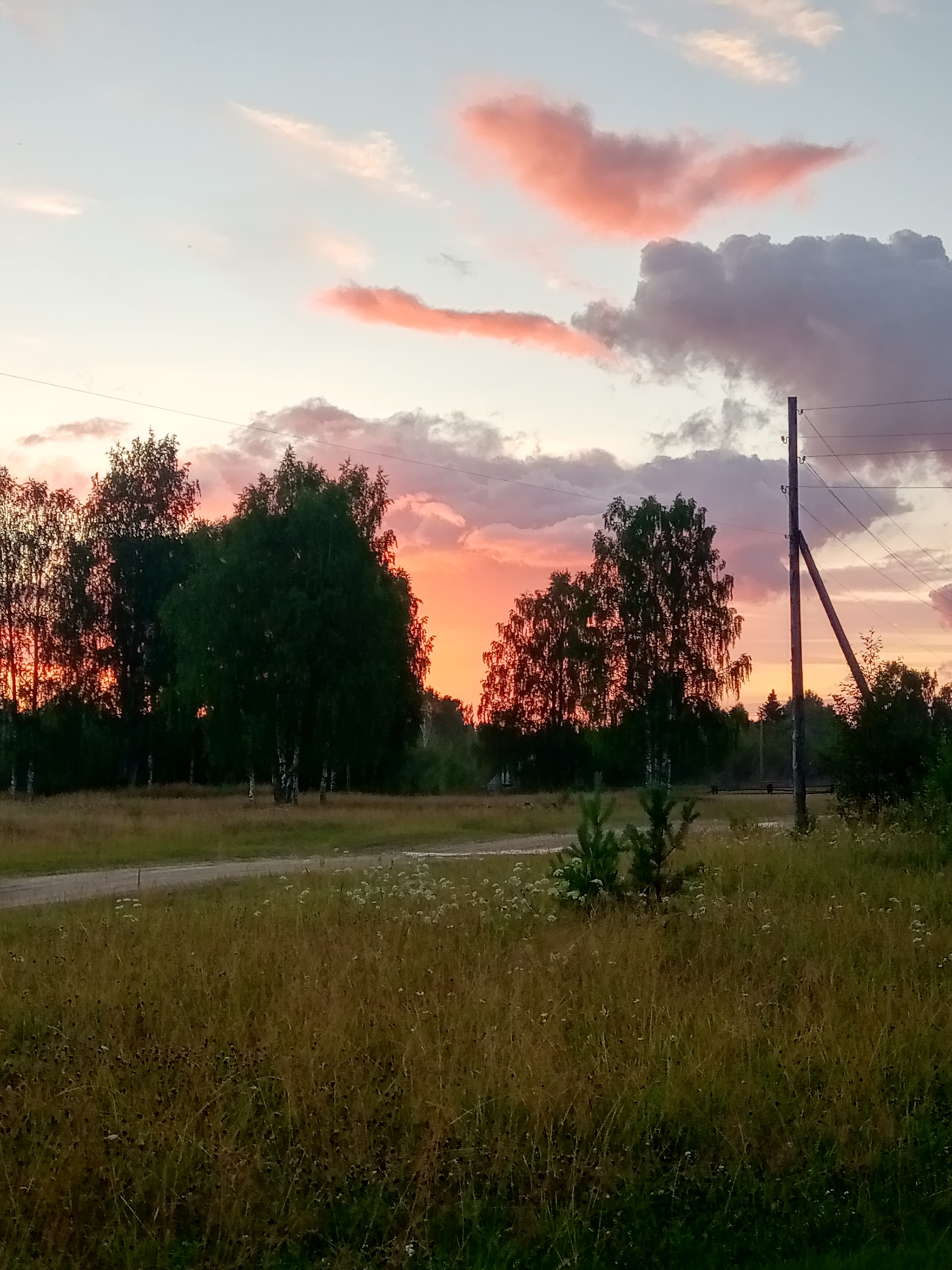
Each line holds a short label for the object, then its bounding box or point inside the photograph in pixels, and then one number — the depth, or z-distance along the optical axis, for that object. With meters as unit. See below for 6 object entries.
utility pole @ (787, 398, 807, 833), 24.34
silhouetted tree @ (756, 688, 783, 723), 130.62
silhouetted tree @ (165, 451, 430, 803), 38.12
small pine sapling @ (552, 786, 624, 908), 11.52
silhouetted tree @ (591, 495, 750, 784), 50.59
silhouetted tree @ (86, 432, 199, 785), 50.72
